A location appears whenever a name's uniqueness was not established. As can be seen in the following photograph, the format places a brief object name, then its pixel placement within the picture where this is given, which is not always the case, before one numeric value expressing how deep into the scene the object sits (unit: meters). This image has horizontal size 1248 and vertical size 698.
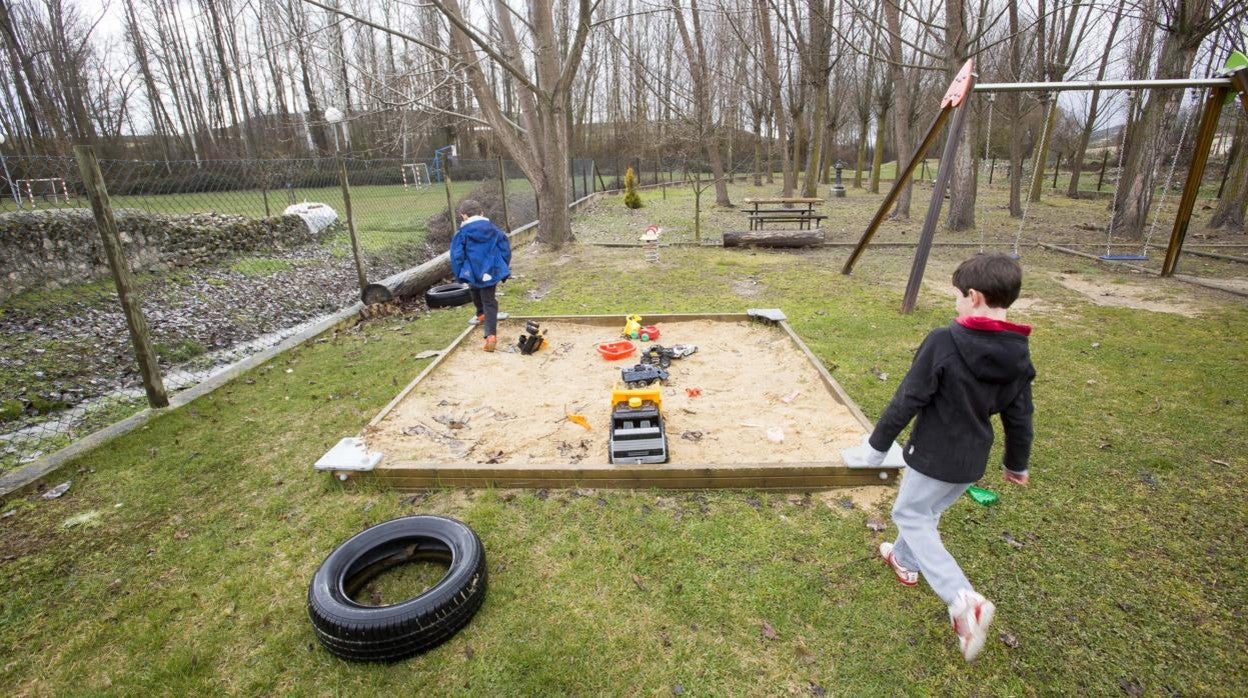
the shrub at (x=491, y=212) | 13.17
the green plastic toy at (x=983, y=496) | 3.01
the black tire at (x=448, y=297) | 7.49
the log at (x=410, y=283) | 7.32
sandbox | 3.22
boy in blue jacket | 5.65
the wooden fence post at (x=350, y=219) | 7.27
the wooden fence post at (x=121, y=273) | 3.87
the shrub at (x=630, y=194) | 20.24
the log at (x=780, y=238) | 10.97
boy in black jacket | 1.97
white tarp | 13.27
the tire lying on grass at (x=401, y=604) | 2.15
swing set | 6.10
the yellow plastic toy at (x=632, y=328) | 5.66
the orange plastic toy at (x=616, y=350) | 5.14
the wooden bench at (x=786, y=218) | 12.41
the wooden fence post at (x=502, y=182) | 11.99
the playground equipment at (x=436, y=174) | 24.28
